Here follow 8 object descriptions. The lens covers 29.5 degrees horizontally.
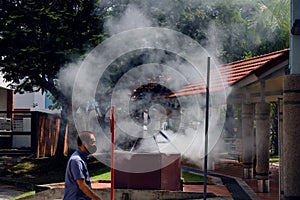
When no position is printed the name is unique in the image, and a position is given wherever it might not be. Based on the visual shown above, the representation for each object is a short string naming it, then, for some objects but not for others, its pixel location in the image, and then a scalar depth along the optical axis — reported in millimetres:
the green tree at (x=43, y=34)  18375
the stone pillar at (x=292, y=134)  6957
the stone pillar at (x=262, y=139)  11523
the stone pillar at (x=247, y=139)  13867
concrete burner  11312
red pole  6117
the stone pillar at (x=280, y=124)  9403
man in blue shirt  5965
